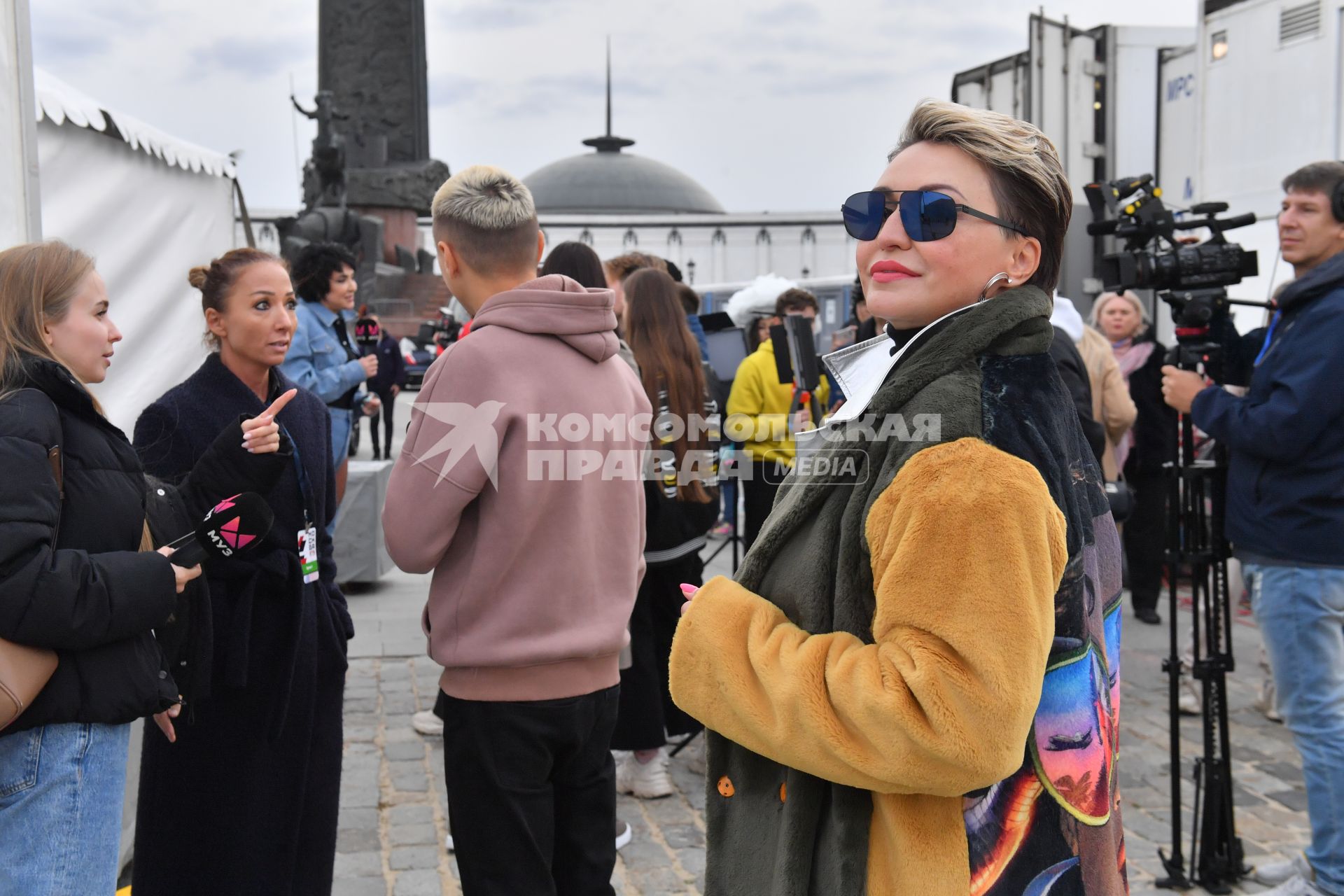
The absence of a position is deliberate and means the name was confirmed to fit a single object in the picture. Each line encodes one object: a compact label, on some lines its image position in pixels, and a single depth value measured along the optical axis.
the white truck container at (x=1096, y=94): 10.84
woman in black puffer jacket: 2.30
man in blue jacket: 3.64
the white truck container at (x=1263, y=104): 7.86
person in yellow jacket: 6.81
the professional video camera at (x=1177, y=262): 3.96
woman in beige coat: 6.28
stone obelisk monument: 27.20
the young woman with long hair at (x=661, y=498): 4.79
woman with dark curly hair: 6.12
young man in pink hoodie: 2.74
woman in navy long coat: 3.12
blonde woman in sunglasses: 1.52
